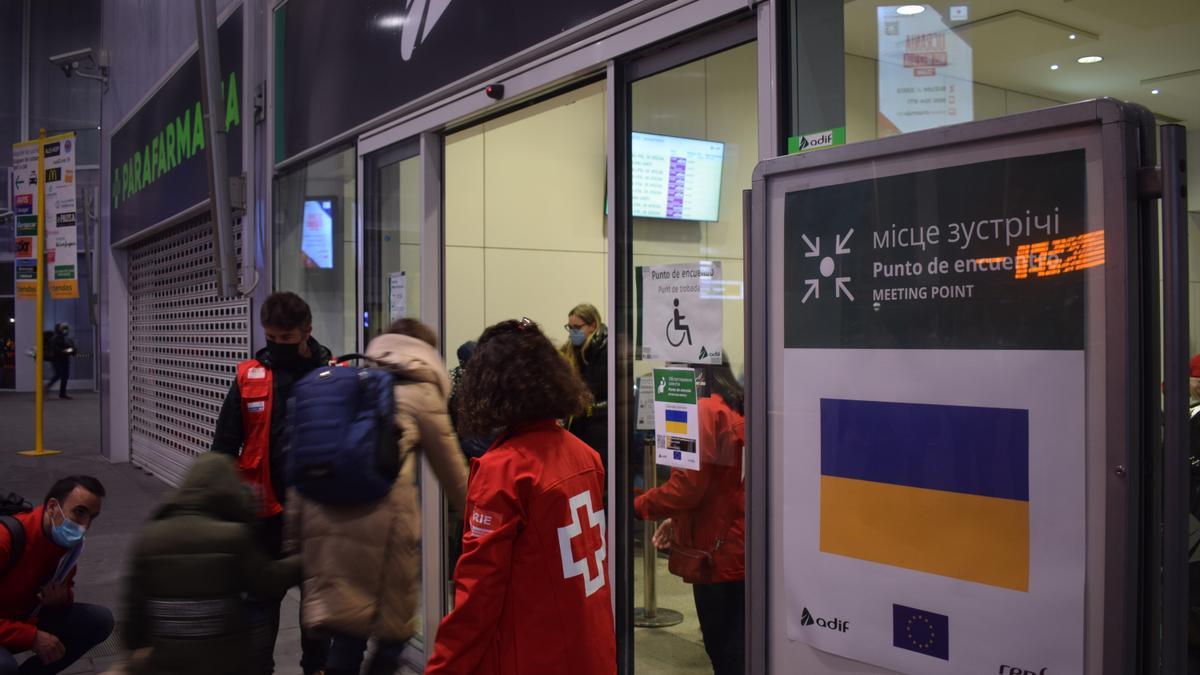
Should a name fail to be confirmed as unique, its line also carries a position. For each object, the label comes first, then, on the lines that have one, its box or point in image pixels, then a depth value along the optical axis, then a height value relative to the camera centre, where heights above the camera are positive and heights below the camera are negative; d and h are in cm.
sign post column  1293 +50
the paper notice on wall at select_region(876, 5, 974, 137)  275 +74
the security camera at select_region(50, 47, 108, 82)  1294 +367
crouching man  405 -99
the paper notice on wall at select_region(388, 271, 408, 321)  566 +24
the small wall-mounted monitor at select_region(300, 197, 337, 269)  657 +69
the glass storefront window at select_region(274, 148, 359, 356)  635 +63
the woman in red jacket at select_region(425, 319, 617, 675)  241 -50
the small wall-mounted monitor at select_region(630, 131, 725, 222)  358 +59
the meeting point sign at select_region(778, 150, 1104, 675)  193 -18
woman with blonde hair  554 -17
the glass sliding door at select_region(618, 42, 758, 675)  346 +3
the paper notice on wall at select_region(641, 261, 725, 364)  349 +7
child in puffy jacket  226 -57
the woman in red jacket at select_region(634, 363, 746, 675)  348 -69
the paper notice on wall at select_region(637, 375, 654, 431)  380 -27
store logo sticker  298 +58
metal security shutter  918 -10
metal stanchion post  409 -116
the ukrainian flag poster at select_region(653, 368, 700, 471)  356 -31
